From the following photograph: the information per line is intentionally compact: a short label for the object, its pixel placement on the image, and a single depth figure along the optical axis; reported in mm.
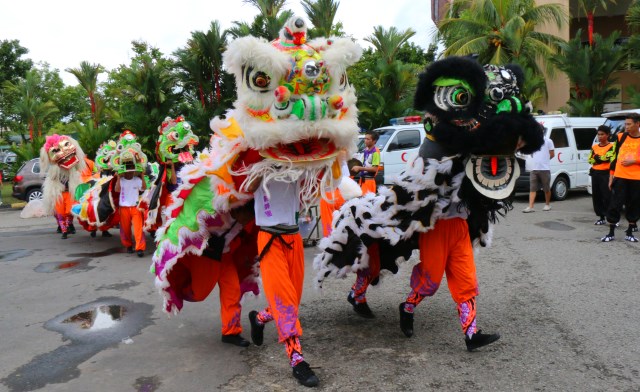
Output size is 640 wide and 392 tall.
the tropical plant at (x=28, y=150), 17641
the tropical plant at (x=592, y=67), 18234
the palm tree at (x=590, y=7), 19703
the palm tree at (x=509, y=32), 18828
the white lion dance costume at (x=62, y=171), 9188
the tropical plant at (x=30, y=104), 24953
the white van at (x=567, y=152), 12617
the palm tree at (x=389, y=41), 19375
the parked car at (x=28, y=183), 16000
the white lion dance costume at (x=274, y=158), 3150
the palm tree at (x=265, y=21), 15969
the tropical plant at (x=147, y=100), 16688
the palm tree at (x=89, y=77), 22328
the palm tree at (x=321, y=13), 17609
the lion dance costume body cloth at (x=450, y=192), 3344
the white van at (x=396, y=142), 12805
